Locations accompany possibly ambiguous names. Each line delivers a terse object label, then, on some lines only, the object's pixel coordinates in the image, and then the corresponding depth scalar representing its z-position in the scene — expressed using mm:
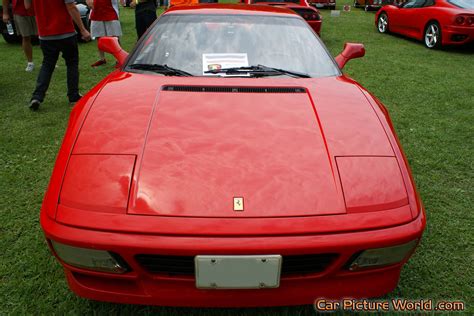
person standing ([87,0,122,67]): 5668
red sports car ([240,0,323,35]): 7160
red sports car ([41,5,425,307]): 1292
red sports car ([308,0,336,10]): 15445
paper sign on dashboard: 2201
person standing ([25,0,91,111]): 3893
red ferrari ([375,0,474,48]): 7113
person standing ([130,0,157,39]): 5598
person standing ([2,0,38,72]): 5191
